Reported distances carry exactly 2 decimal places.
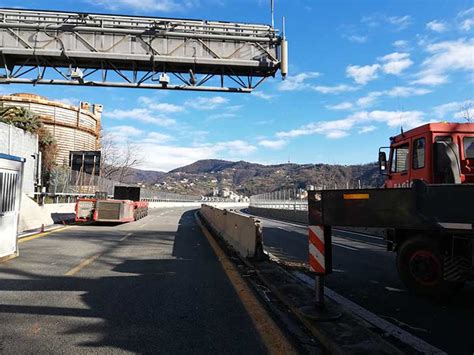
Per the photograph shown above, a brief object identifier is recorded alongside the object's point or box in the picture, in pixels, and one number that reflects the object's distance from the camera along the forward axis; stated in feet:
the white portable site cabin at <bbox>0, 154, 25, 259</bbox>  30.45
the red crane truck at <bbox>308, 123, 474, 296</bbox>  18.25
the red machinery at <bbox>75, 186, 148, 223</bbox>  70.79
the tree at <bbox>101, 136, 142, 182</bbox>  259.23
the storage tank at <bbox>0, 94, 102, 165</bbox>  172.76
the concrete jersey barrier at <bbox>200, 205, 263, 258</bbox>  32.73
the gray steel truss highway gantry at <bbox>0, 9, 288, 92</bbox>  68.03
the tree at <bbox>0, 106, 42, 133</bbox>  120.11
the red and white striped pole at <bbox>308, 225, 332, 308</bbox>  18.39
